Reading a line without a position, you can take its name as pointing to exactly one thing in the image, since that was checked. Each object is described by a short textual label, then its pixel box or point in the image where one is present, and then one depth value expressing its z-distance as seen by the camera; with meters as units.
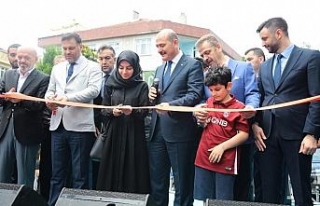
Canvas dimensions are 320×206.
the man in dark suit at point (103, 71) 3.69
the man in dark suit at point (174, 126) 3.12
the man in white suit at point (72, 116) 3.38
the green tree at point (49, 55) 20.78
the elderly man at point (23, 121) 3.51
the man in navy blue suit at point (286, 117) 2.62
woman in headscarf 3.18
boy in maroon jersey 2.75
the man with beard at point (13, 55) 4.28
